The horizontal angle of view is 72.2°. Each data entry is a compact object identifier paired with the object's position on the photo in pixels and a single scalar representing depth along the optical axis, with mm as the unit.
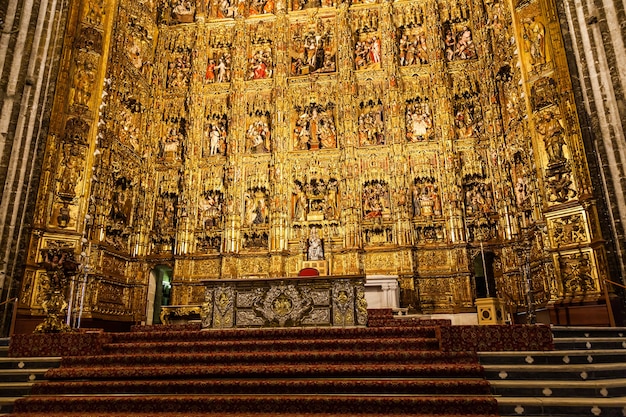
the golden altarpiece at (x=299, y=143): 10766
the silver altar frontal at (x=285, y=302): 7910
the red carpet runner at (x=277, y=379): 4727
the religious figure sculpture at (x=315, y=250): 11516
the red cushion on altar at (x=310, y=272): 9641
